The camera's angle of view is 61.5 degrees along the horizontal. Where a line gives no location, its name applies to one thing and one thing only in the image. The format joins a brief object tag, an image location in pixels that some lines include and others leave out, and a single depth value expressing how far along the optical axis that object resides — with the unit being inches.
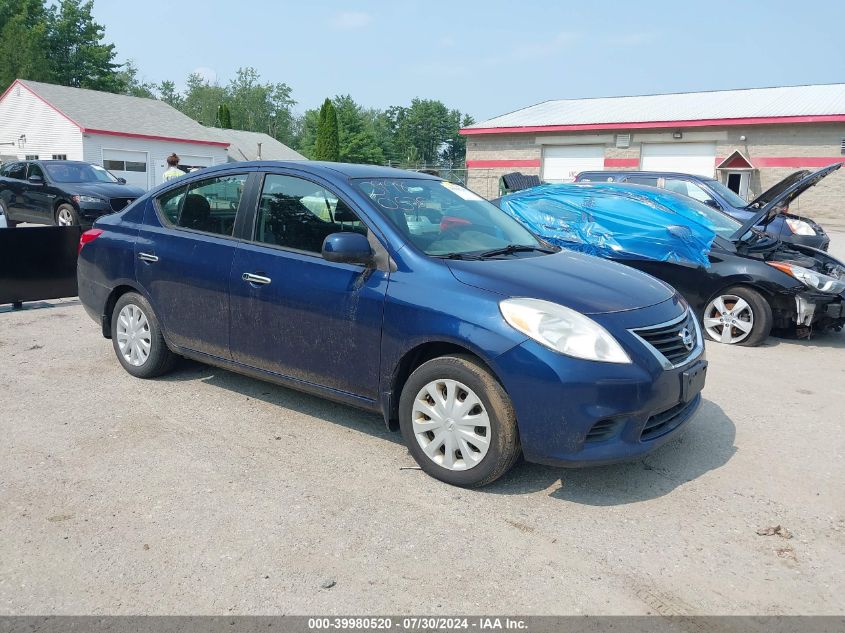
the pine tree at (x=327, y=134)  1911.9
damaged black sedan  273.9
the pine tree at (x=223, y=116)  2316.8
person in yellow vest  437.8
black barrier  316.5
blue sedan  137.4
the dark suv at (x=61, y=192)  565.0
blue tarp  295.4
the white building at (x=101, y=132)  1263.5
